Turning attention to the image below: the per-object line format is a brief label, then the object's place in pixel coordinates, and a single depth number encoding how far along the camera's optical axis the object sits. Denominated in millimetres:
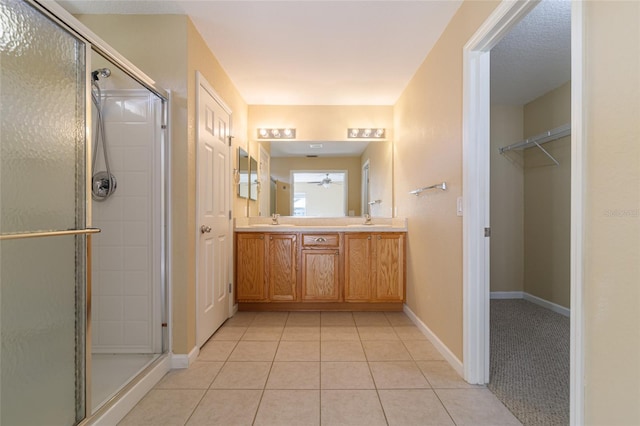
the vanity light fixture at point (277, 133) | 3471
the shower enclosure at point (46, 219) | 1171
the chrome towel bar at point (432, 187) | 2008
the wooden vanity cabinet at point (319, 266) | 2951
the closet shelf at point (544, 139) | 2643
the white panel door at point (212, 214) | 2111
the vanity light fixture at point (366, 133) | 3498
